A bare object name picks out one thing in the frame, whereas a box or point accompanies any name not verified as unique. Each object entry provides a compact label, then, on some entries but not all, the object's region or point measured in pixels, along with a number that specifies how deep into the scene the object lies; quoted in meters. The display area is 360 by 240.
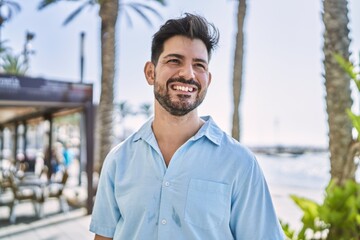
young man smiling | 1.44
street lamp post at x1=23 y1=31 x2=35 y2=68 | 14.93
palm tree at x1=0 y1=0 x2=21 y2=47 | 17.12
